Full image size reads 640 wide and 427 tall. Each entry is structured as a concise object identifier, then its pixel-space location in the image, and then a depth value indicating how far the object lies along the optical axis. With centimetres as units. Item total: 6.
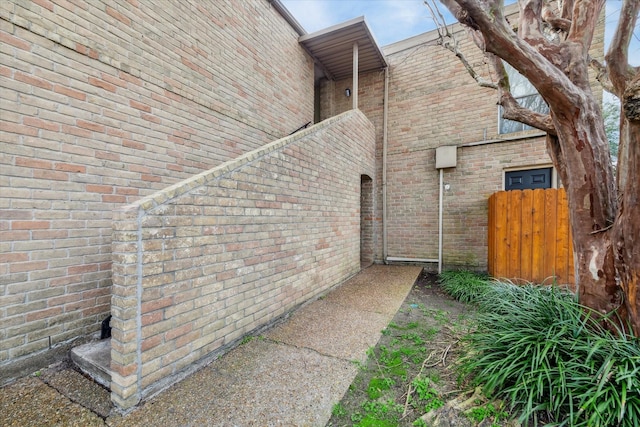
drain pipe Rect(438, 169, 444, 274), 628
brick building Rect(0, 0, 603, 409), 207
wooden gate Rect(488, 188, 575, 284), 427
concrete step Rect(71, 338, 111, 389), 208
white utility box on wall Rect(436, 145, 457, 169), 615
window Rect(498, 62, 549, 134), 581
